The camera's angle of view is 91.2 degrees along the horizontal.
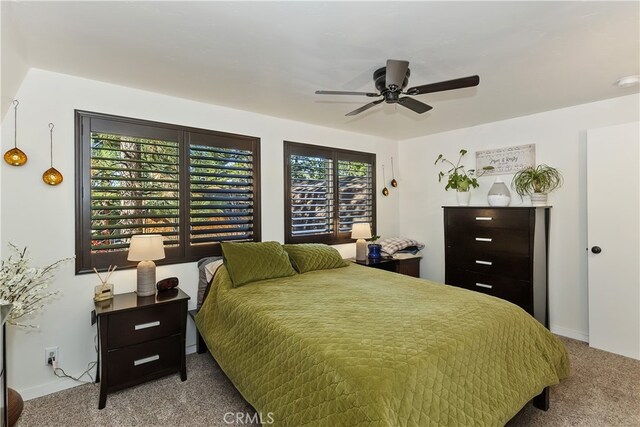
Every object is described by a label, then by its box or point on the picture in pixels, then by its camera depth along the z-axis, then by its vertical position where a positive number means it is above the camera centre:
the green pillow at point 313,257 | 3.11 -0.46
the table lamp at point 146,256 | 2.40 -0.33
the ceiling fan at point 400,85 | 1.92 +0.82
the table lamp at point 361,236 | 3.93 -0.30
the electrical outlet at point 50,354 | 2.34 -1.06
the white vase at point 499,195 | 3.54 +0.19
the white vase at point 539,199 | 3.37 +0.13
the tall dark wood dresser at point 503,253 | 3.17 -0.45
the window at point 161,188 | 2.51 +0.23
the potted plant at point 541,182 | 3.36 +0.31
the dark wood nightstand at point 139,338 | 2.18 -0.92
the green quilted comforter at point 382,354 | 1.32 -0.72
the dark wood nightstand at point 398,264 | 3.84 -0.67
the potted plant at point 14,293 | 1.48 -0.40
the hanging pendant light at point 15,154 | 2.15 +0.42
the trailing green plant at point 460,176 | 3.94 +0.47
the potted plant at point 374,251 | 3.98 -0.50
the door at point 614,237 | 2.82 -0.25
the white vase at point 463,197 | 3.98 +0.18
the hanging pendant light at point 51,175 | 2.30 +0.29
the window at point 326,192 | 3.73 +0.26
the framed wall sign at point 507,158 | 3.58 +0.63
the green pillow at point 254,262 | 2.63 -0.43
